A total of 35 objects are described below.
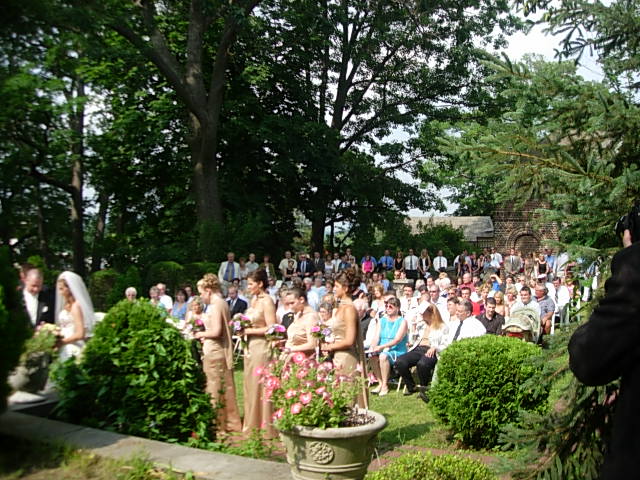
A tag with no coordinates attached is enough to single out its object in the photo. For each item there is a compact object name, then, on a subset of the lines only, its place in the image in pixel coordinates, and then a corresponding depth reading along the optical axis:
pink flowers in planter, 4.98
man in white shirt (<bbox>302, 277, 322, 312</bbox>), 16.91
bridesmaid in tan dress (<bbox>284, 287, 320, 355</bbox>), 7.89
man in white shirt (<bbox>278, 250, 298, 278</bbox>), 22.78
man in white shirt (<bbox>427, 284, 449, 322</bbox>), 13.45
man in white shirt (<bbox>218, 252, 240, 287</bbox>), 20.08
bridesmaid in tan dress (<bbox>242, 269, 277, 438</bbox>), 8.05
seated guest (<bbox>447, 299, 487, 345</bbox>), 10.45
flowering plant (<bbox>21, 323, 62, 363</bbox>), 6.10
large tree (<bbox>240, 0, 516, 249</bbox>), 27.53
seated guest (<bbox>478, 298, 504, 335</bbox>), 11.35
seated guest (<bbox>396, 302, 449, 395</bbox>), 10.48
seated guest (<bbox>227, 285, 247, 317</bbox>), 14.90
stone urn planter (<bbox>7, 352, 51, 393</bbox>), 6.00
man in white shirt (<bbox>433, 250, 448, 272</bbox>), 24.74
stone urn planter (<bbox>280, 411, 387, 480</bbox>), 4.80
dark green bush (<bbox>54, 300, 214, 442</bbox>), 5.99
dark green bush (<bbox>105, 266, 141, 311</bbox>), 19.67
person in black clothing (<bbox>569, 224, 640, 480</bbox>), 2.08
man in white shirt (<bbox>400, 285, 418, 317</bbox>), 14.64
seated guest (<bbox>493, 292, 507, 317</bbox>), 12.49
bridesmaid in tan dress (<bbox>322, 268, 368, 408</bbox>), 7.37
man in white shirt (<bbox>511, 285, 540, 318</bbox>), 12.48
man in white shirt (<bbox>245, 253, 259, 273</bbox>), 20.21
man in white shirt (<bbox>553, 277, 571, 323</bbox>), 14.18
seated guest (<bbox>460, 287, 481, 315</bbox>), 12.83
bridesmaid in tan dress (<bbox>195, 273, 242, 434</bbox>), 7.92
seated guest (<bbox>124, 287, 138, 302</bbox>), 13.38
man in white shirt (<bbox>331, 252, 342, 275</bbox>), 22.62
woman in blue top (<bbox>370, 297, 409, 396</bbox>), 11.18
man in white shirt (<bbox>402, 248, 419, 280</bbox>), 24.05
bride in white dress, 7.42
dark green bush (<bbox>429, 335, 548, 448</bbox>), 7.21
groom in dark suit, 8.72
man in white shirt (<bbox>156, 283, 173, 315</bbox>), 16.27
